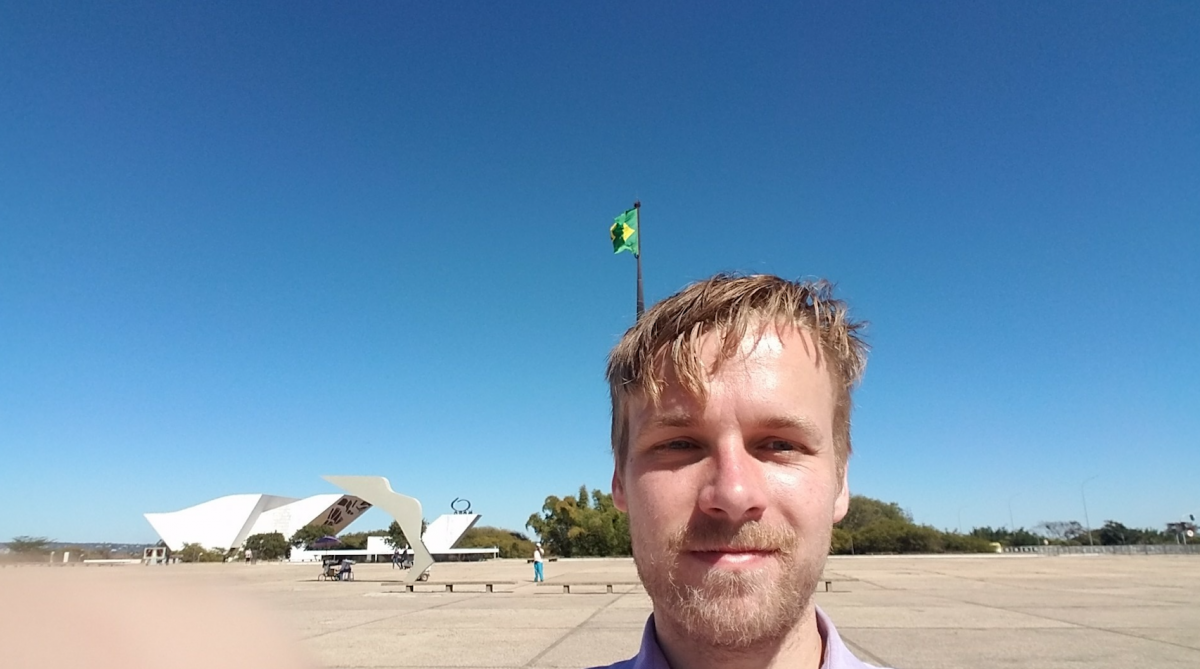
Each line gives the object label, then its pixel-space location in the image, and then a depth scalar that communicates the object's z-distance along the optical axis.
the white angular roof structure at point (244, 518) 51.78
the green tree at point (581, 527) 50.09
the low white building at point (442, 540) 43.47
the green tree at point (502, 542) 54.03
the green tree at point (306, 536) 50.23
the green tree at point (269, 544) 38.06
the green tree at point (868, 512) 68.06
